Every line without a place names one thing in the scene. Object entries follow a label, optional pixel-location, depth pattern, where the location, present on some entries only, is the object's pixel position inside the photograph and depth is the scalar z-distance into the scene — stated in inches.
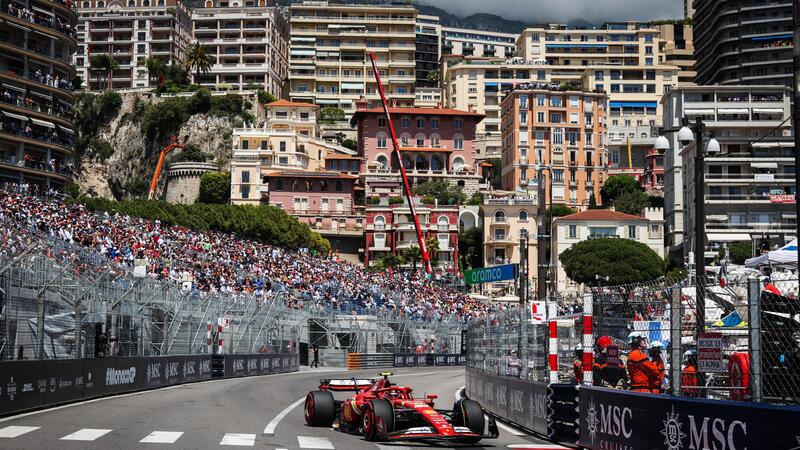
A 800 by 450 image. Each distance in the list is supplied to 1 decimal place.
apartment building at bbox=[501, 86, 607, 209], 5418.3
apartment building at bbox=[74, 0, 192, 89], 6752.0
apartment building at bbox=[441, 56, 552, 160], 6658.5
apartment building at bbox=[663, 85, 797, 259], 4109.3
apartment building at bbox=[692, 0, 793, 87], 5467.5
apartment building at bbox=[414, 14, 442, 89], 7628.0
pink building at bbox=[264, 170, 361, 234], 4825.3
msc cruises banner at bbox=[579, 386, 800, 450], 414.9
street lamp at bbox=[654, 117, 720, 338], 833.5
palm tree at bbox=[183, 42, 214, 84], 6166.3
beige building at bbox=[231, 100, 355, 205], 4995.1
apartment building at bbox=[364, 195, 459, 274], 4682.6
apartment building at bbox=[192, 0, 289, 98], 6624.0
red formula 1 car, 639.3
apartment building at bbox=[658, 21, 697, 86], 7194.9
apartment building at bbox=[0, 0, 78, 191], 2888.8
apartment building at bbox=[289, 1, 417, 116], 6909.5
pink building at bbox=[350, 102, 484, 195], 5428.2
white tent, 977.5
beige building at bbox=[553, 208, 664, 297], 4439.0
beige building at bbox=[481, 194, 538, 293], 4758.9
